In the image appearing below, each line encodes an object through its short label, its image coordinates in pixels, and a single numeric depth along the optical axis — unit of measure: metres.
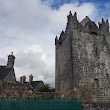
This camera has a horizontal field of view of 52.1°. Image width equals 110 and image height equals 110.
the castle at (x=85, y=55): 12.78
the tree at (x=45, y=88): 15.91
